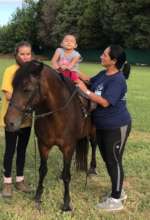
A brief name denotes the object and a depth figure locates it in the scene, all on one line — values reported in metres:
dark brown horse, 5.71
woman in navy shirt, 6.33
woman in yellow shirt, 6.66
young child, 7.42
